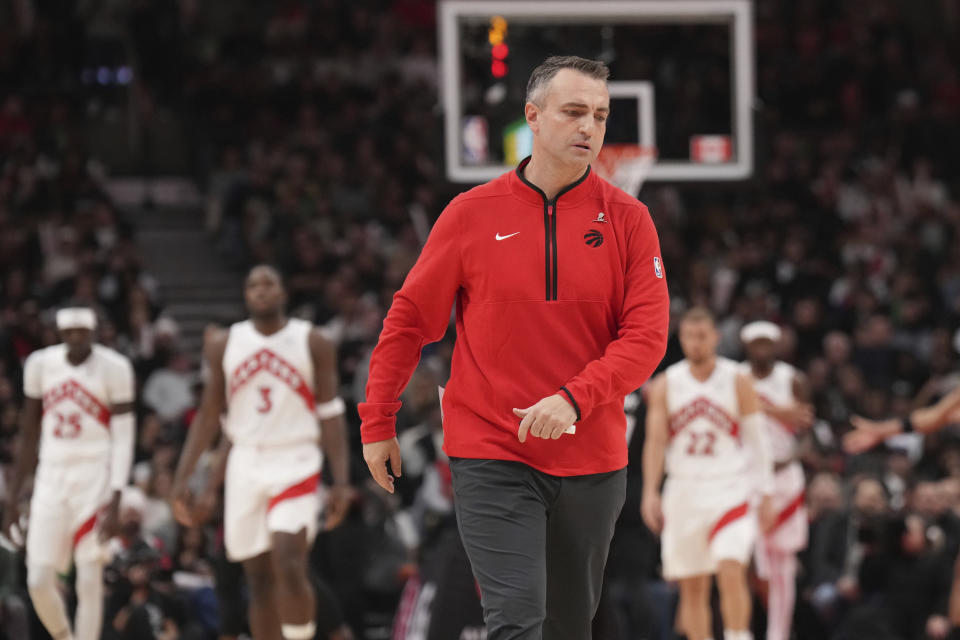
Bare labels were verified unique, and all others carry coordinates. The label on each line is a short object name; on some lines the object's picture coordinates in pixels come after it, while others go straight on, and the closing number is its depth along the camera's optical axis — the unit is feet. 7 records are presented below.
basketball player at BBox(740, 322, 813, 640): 64.28
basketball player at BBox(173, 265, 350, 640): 51.31
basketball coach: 29.09
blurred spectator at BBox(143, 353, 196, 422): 85.97
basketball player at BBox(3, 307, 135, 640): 54.08
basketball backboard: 73.20
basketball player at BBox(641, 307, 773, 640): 55.77
